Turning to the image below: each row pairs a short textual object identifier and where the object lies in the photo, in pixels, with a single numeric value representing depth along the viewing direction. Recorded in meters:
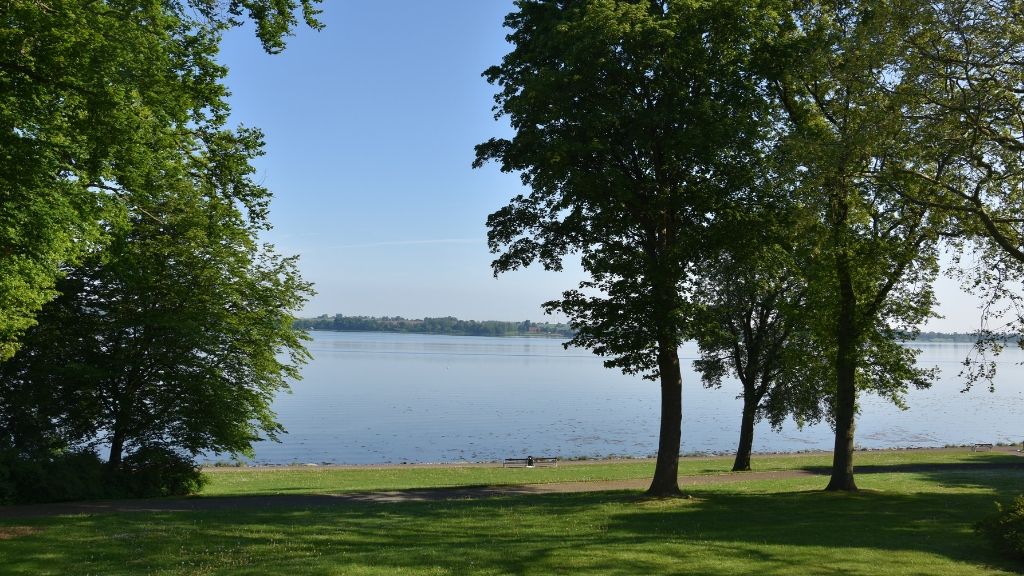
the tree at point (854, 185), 14.97
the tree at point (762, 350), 23.45
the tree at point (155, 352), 21.84
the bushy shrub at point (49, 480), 18.19
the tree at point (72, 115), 12.70
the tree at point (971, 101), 13.25
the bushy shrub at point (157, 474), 20.80
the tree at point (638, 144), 17.09
